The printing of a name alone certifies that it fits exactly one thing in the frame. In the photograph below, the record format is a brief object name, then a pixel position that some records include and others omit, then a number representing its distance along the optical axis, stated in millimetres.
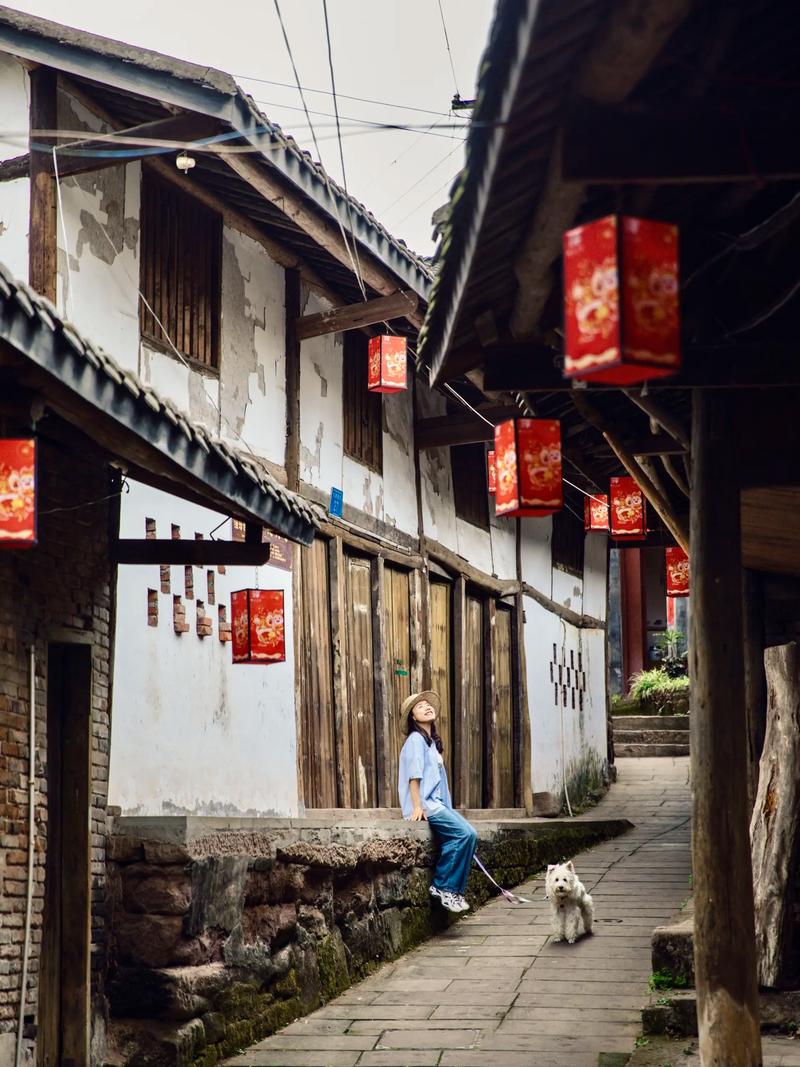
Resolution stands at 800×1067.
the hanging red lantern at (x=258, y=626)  10422
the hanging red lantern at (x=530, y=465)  8797
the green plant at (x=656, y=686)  26156
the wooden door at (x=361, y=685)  13523
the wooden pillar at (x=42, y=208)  9164
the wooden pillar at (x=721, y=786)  6363
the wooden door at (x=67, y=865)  7496
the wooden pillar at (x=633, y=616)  30000
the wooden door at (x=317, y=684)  12531
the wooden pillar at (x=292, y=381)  12445
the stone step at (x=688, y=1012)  7309
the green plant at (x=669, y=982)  8102
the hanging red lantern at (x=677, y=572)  18094
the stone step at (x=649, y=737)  24906
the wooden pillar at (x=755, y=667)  10664
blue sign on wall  13266
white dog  10219
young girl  11172
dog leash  12203
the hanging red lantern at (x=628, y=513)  15414
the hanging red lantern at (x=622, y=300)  5391
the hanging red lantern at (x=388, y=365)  13063
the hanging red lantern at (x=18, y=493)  6668
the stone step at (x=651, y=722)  25297
